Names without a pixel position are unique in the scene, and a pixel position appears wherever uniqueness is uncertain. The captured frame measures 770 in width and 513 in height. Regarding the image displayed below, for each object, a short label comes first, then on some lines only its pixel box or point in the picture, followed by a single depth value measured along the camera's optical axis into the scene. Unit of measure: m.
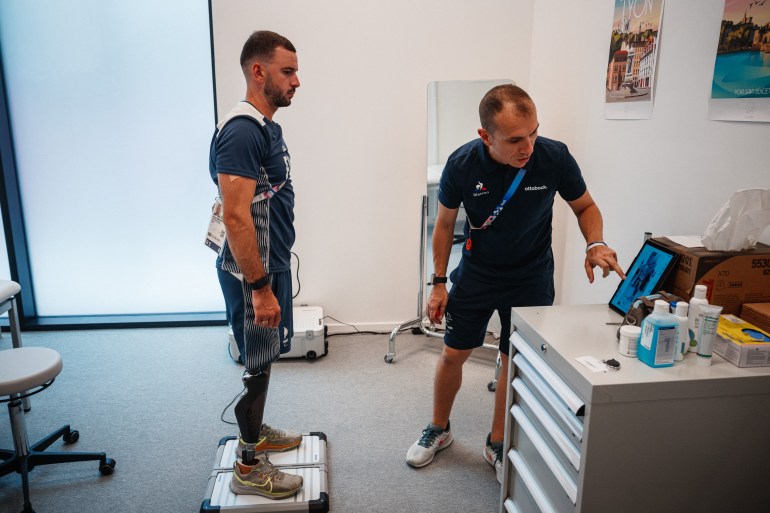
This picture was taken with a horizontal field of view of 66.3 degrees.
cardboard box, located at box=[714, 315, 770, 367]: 1.28
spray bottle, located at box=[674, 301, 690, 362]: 1.31
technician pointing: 1.75
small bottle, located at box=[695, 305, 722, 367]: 1.34
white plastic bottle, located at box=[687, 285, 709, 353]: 1.38
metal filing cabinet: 1.22
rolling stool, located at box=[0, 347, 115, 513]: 1.92
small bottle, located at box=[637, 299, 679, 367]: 1.28
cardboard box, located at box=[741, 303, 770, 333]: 1.42
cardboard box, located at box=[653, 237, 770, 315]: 1.49
